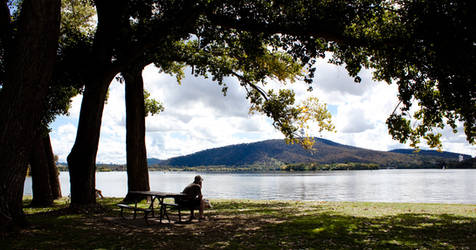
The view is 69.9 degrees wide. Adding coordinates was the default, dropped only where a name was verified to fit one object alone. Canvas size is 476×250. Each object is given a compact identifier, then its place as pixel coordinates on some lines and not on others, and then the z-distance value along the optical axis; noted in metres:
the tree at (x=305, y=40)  11.35
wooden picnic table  10.49
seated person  10.78
